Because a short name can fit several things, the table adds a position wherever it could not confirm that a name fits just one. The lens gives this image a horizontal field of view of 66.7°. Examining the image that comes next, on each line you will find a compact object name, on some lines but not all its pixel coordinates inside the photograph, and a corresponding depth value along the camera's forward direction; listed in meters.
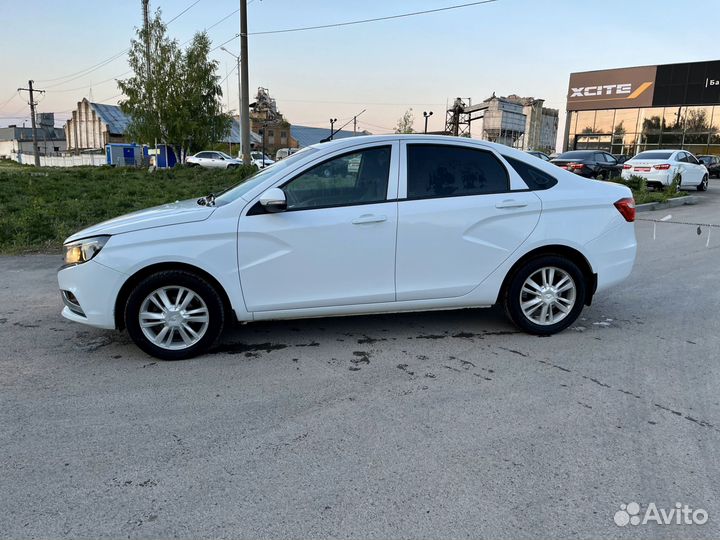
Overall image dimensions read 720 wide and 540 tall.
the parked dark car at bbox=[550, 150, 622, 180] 19.80
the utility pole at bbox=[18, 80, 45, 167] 61.18
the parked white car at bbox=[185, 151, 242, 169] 36.53
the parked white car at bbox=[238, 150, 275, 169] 38.10
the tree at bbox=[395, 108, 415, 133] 57.31
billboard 38.94
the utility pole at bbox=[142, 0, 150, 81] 29.97
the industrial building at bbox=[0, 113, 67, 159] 100.56
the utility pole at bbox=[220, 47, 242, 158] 18.89
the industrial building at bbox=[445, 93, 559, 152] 61.31
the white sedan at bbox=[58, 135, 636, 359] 4.25
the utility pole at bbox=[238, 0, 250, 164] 18.53
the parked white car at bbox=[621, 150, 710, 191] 17.77
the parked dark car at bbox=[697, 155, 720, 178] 30.42
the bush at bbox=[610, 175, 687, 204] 15.24
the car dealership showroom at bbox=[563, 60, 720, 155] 39.44
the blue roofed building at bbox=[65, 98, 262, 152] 74.06
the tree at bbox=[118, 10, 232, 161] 30.03
